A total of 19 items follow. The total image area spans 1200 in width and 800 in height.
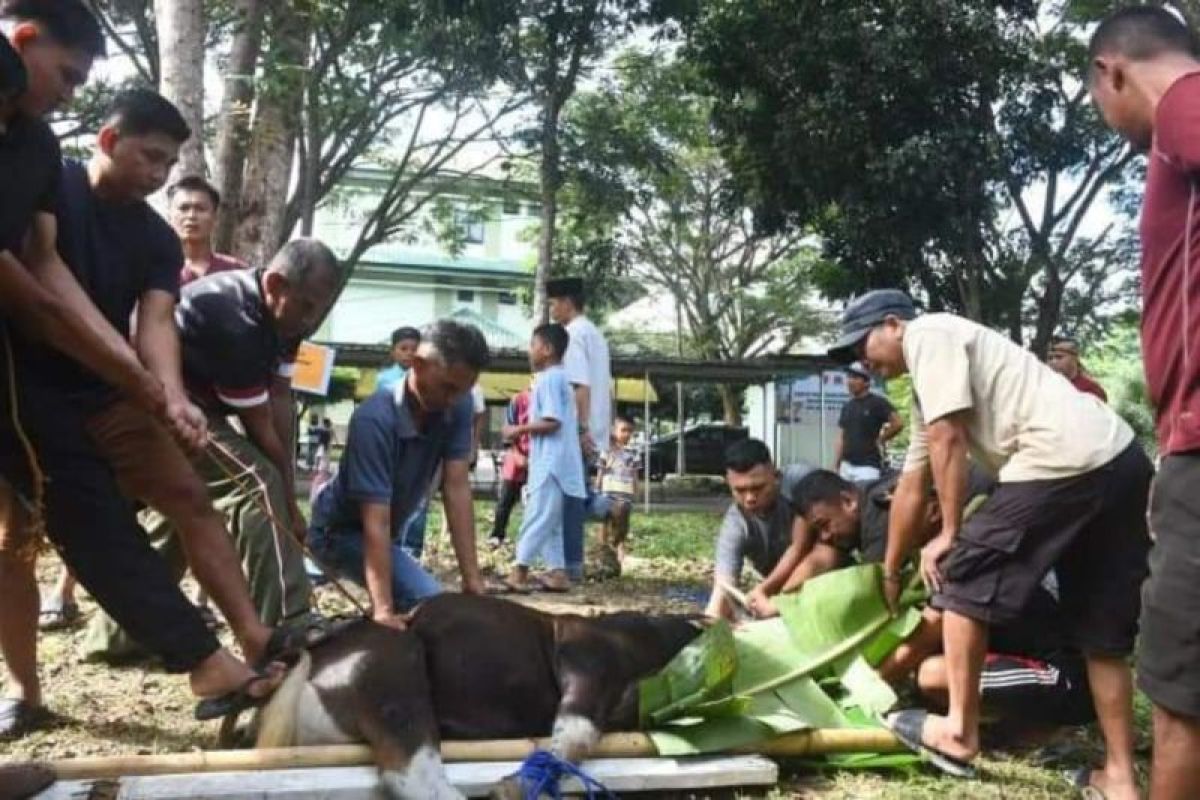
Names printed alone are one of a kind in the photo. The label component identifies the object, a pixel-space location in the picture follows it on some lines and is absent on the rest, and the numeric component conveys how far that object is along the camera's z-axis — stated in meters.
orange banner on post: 7.49
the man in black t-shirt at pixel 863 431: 9.68
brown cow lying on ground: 3.28
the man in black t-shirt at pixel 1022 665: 3.99
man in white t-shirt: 7.93
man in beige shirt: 3.63
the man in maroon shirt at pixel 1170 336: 2.52
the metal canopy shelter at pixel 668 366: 19.69
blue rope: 3.20
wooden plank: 2.98
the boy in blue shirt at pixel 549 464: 7.59
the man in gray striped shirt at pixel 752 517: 5.46
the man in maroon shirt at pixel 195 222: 5.60
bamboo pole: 3.09
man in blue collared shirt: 4.39
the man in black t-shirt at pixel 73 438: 3.30
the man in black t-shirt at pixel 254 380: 4.34
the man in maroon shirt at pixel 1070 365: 8.69
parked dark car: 28.92
